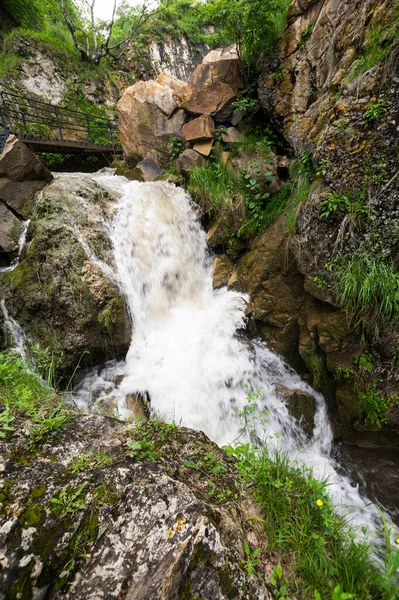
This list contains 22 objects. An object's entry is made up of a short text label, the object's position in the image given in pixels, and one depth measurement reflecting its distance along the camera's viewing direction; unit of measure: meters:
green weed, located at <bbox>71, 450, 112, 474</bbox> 1.60
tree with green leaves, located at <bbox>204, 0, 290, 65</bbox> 5.14
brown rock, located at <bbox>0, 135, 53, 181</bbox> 5.39
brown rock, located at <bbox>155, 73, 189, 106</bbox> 7.28
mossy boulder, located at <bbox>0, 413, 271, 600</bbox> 1.16
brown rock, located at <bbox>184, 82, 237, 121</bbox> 6.55
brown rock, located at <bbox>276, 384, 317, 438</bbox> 4.06
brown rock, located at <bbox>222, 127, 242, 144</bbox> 6.56
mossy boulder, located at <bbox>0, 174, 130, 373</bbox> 4.23
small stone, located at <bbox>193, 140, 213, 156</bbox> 6.68
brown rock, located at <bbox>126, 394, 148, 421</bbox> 3.82
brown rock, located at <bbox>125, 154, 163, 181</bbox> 7.52
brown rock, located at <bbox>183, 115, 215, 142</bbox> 6.67
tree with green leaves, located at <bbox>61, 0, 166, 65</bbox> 13.05
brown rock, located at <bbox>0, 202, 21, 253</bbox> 5.00
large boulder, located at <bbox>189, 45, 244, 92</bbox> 6.47
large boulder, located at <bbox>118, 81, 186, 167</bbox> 7.56
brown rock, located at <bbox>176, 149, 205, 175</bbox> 6.65
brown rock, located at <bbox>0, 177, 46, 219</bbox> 5.37
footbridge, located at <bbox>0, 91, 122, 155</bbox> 8.23
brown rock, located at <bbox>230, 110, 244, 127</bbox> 6.62
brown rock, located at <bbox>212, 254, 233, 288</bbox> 5.66
